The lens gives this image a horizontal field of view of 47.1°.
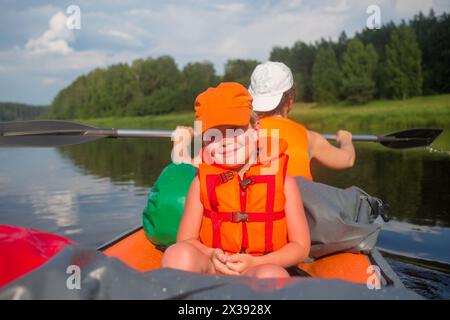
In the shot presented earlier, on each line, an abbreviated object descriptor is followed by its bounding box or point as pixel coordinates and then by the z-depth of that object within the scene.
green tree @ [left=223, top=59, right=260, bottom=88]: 47.88
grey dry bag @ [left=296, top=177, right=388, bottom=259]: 2.28
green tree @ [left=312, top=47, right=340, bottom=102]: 41.19
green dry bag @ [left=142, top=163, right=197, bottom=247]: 2.47
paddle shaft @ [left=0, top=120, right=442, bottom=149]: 3.56
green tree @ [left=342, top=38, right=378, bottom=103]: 38.59
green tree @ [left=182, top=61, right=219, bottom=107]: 50.31
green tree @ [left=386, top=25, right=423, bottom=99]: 36.69
